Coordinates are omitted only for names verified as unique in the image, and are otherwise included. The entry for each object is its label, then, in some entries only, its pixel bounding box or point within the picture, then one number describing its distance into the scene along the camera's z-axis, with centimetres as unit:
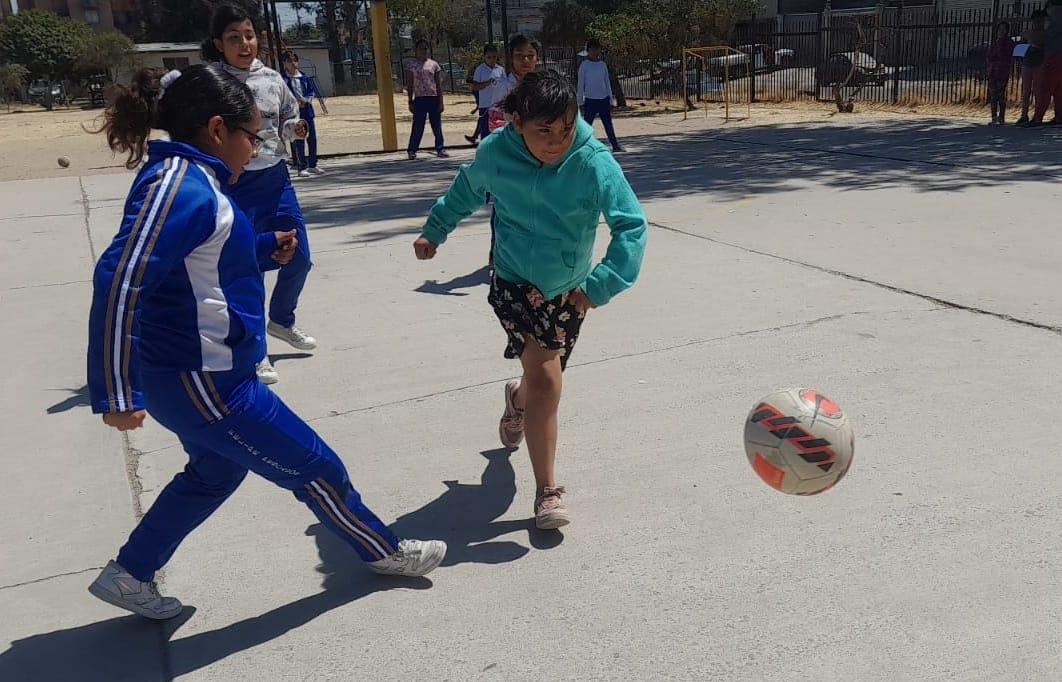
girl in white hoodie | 502
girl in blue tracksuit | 237
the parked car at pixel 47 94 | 3900
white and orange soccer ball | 307
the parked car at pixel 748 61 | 2519
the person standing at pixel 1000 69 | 1481
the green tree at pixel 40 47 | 4381
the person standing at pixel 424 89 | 1477
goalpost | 2402
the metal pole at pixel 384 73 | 1544
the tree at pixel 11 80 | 4084
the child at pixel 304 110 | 1315
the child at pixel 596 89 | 1441
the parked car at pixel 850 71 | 2148
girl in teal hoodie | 315
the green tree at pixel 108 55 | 4138
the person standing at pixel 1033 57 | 1452
